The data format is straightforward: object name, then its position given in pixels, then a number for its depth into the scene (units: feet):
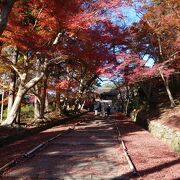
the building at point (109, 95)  169.42
